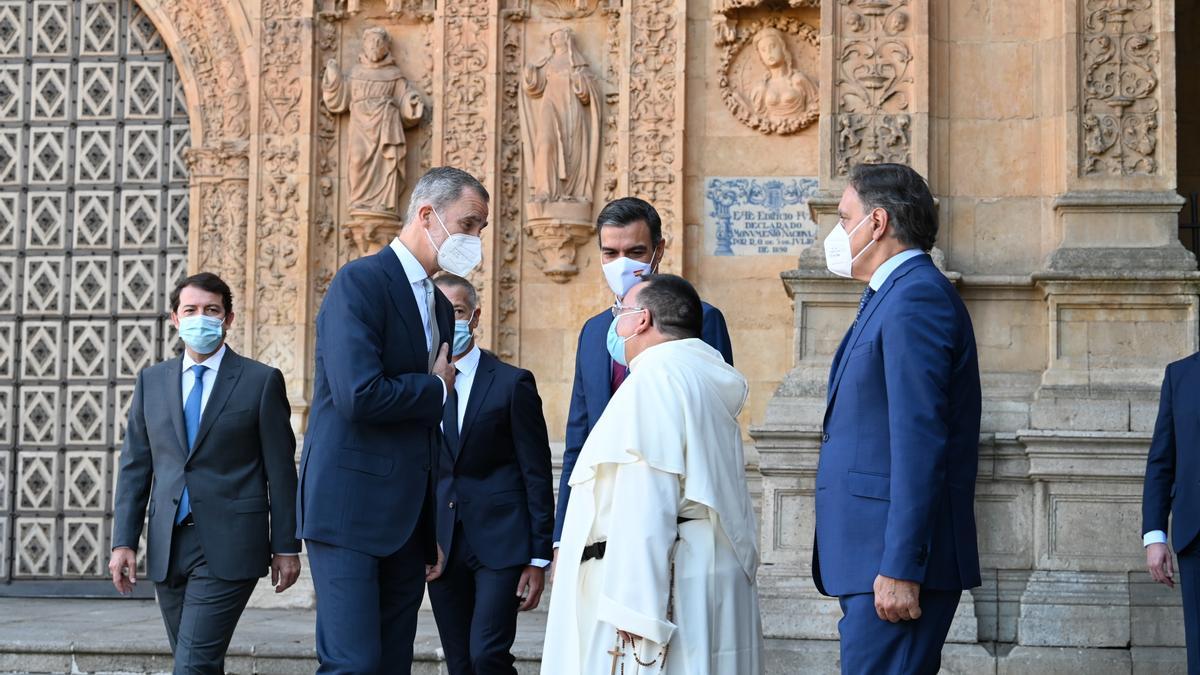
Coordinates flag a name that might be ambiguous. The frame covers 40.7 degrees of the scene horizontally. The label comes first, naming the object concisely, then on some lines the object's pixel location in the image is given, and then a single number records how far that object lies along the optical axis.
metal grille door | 13.46
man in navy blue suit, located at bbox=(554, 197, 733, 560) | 6.42
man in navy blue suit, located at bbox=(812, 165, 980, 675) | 4.82
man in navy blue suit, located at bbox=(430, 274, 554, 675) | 6.74
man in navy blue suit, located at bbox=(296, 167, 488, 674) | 5.39
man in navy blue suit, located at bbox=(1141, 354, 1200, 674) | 6.84
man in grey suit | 6.55
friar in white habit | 4.84
